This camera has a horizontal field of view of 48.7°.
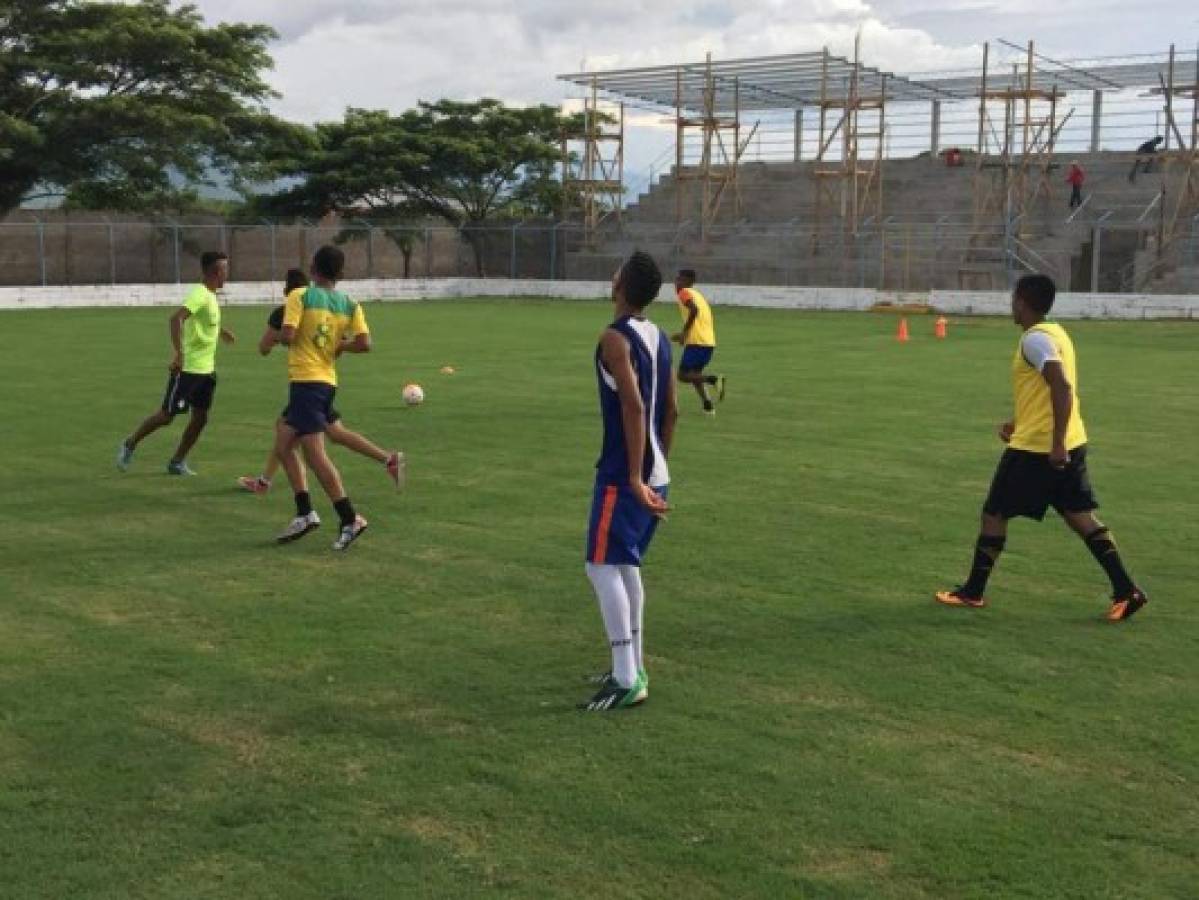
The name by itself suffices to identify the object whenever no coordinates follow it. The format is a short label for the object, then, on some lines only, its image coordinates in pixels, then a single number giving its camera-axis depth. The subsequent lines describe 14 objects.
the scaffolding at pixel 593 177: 53.53
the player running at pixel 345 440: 8.85
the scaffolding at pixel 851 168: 47.38
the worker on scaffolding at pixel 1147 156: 44.69
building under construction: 42.38
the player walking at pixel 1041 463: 6.61
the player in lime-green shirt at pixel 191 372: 10.66
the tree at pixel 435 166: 50.66
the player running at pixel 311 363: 8.39
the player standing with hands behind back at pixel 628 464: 5.16
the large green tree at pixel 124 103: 40.41
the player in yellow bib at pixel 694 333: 15.08
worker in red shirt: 43.69
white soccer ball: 14.98
